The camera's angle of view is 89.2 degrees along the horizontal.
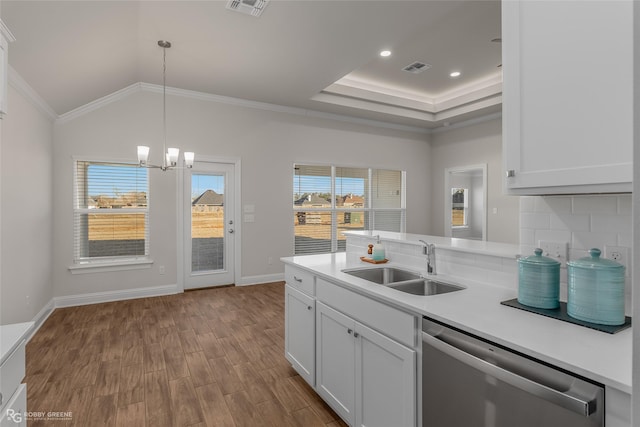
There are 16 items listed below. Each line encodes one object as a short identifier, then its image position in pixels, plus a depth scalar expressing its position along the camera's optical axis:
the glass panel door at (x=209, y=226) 5.02
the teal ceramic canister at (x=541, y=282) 1.34
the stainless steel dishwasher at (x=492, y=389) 0.89
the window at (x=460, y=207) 7.70
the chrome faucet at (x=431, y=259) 2.09
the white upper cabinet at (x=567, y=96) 1.09
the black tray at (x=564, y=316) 1.12
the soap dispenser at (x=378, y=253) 2.50
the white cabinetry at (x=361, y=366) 1.46
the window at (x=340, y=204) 6.00
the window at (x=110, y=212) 4.39
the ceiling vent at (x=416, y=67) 4.86
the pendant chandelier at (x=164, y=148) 3.56
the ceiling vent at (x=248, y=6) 2.74
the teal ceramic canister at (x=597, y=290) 1.13
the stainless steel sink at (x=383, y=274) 2.24
